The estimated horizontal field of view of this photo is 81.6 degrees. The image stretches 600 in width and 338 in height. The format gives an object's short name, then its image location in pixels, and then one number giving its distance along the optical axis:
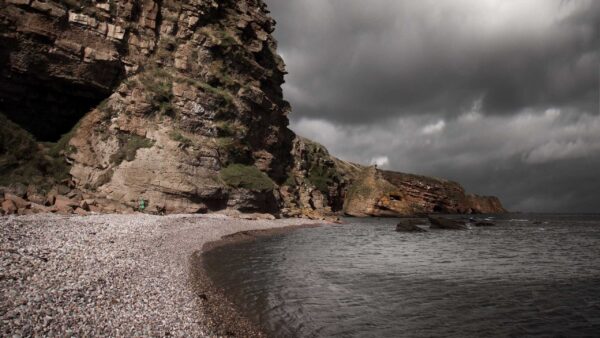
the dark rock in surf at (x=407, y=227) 55.66
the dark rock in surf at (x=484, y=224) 75.43
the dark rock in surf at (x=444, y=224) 63.25
